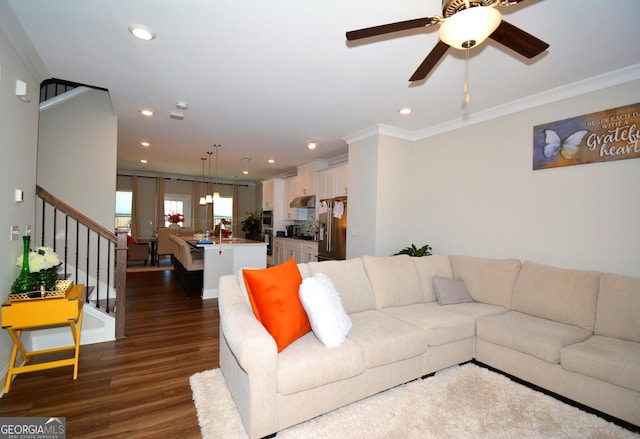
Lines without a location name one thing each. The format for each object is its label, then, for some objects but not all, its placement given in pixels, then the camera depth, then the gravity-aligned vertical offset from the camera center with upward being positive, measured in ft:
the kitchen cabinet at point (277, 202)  26.45 +1.70
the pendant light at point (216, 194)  18.72 +3.20
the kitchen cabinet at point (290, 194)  24.78 +2.28
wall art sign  8.53 +2.80
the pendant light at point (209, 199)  22.20 +1.49
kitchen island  15.74 -2.27
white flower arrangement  7.67 -1.21
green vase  7.49 -1.65
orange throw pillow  6.39 -1.93
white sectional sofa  5.89 -2.83
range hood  21.61 +1.45
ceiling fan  4.40 +3.34
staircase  9.68 -2.16
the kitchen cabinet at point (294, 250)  19.97 -2.24
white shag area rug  6.01 -4.30
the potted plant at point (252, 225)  31.60 -0.65
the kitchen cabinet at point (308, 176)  21.54 +3.42
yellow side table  7.01 -2.52
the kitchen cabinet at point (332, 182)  17.98 +2.54
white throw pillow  6.56 -2.14
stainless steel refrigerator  16.53 -0.58
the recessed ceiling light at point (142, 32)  6.98 +4.55
